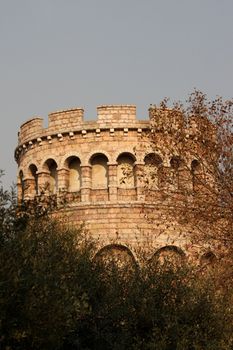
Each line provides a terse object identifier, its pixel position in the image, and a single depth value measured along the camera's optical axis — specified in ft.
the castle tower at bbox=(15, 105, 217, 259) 78.64
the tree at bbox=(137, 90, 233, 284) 55.21
